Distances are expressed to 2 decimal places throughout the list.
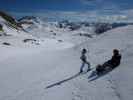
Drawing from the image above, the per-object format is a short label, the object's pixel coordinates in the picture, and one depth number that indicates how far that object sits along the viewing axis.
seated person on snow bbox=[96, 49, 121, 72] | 8.74
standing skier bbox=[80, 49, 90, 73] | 9.72
